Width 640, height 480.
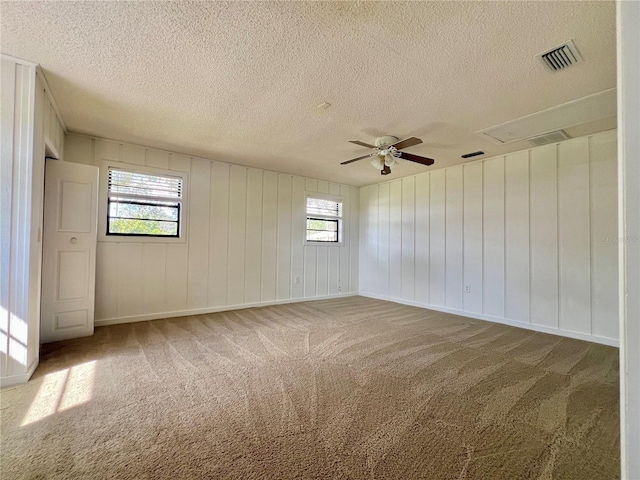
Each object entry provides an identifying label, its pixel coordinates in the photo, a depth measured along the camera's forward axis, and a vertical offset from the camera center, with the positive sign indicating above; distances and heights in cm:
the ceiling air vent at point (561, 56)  209 +150
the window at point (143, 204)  417 +64
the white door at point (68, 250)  328 -7
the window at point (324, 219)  632 +64
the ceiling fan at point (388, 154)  369 +127
